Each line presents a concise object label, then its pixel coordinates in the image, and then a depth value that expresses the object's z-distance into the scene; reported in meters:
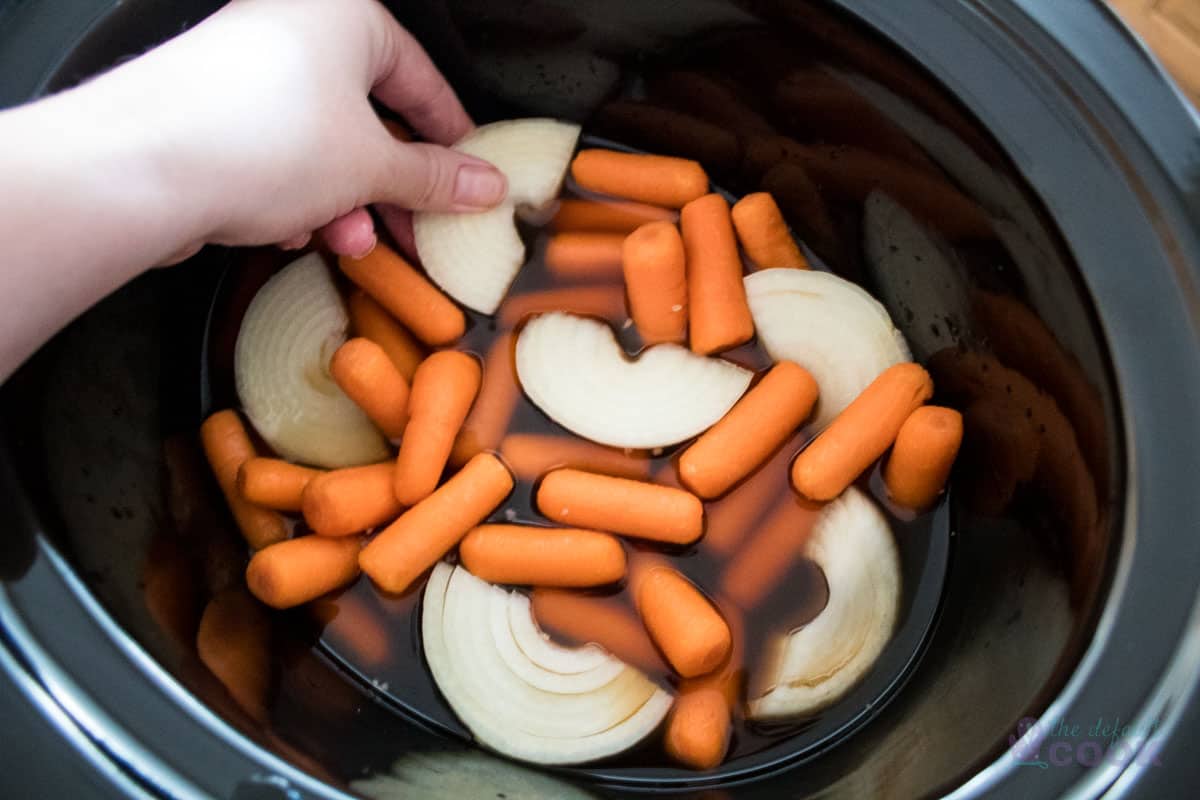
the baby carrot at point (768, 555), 0.71
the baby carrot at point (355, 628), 0.70
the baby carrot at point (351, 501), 0.68
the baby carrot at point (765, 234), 0.79
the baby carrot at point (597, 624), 0.69
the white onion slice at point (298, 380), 0.75
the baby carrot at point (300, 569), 0.67
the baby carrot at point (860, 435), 0.71
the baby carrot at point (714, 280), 0.76
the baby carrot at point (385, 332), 0.78
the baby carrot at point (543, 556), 0.69
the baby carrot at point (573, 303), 0.81
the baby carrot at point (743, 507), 0.73
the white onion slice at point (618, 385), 0.76
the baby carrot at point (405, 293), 0.77
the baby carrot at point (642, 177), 0.81
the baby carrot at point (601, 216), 0.84
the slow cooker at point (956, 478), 0.47
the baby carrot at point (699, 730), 0.64
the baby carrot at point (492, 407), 0.75
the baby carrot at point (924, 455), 0.68
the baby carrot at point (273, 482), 0.70
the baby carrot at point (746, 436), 0.72
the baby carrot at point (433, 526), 0.68
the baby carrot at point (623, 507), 0.70
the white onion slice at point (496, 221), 0.79
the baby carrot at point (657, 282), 0.76
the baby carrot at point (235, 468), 0.71
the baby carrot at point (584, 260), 0.82
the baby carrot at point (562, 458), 0.75
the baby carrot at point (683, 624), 0.65
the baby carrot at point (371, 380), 0.72
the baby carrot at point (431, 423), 0.71
